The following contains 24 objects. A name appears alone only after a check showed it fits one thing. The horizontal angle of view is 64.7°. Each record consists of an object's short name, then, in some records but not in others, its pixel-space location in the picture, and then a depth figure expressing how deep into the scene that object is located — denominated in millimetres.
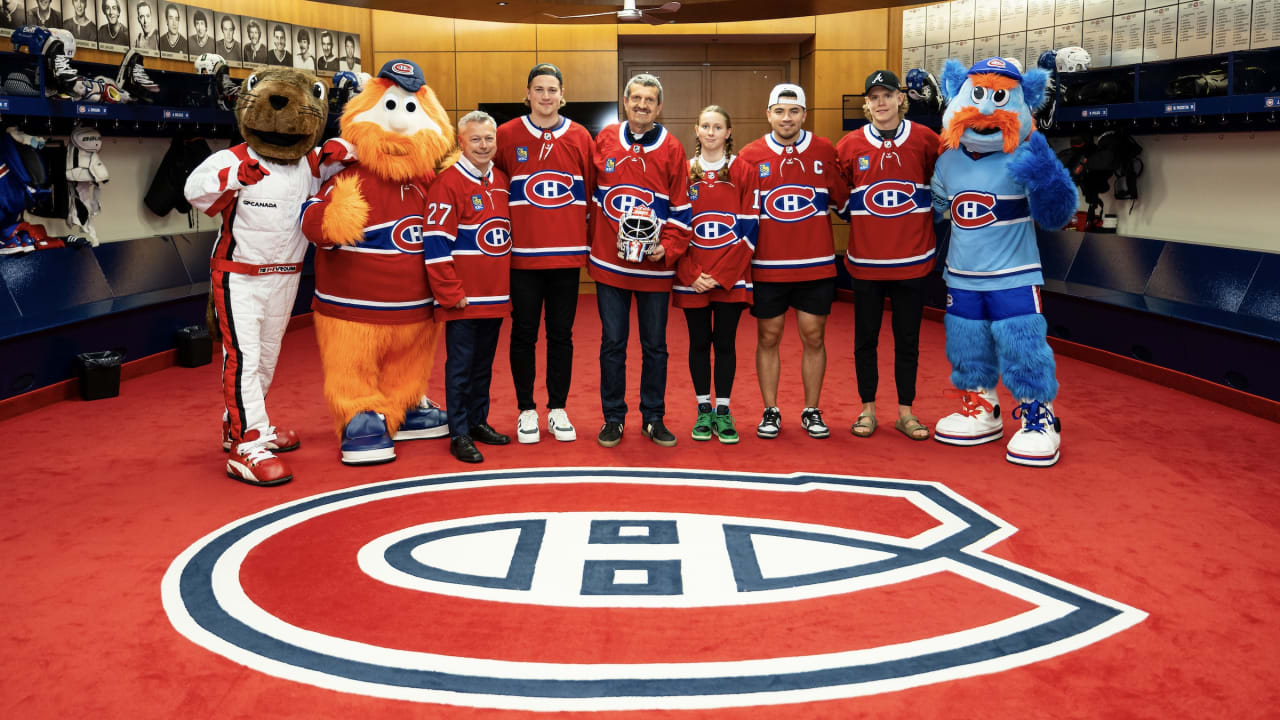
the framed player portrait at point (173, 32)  6965
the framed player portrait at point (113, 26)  6449
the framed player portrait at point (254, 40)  7703
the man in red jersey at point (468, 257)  3758
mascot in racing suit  3586
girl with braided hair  3975
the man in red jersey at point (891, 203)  4078
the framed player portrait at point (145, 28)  6711
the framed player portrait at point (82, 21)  6195
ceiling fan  7266
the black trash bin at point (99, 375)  4992
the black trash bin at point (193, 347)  5863
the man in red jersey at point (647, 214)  3883
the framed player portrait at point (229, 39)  7449
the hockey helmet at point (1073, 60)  6676
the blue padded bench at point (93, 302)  4859
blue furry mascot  3812
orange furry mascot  3676
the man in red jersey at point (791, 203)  4031
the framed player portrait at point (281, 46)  7945
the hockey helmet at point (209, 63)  6816
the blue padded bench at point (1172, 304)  4848
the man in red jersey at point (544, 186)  3900
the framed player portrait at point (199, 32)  7207
